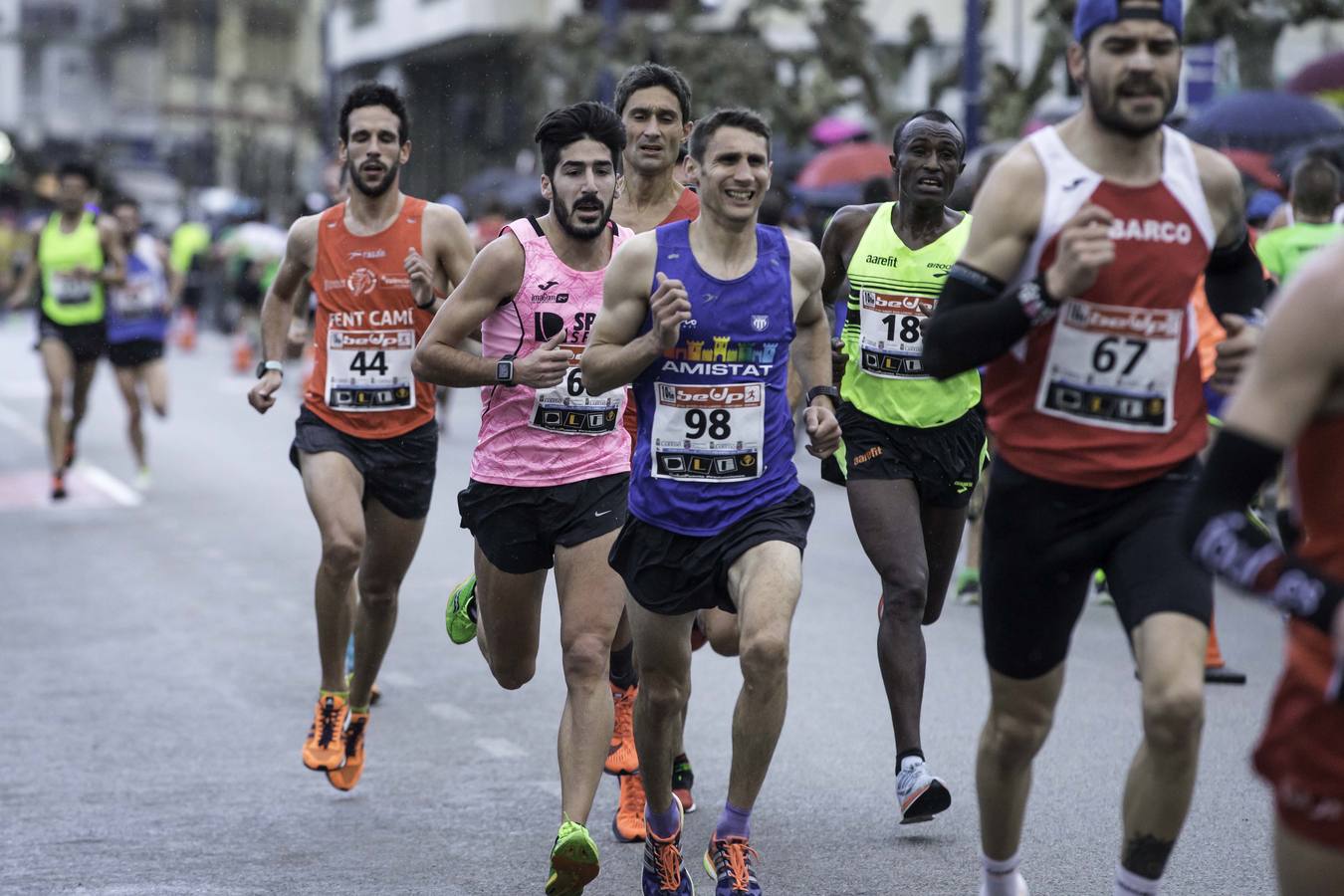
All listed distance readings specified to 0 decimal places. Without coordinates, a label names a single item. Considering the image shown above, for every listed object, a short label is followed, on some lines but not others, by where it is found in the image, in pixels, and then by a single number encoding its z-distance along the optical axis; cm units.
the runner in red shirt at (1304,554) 644
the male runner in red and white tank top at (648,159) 1416
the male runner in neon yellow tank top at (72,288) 3094
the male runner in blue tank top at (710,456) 1098
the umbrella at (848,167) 4406
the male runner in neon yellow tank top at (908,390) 1358
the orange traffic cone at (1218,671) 1767
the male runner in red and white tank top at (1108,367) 887
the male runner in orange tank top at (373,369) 1479
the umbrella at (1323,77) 5159
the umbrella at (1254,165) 3494
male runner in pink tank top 1236
